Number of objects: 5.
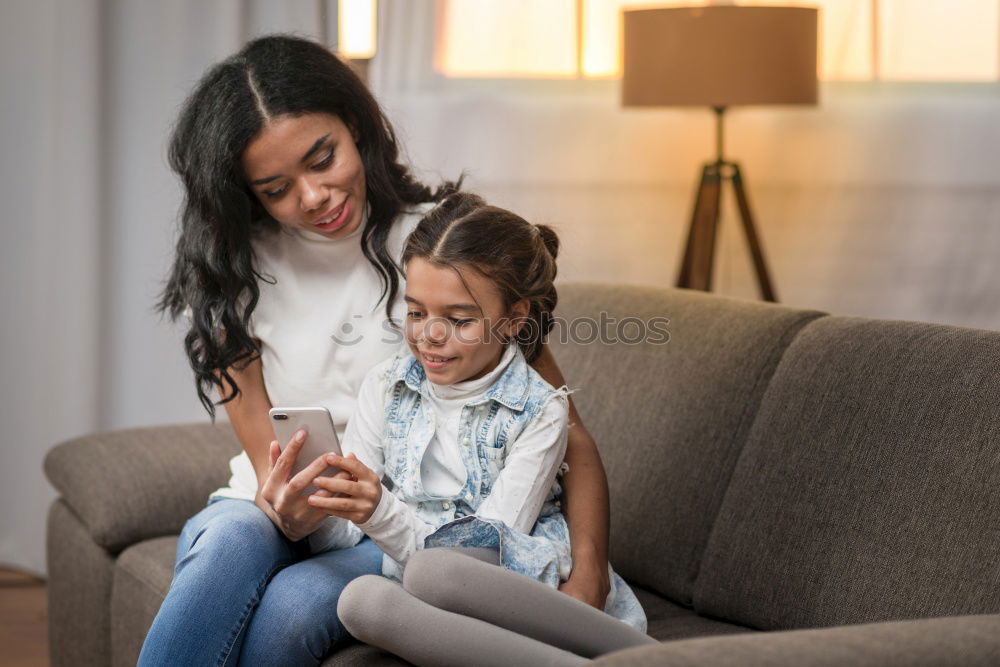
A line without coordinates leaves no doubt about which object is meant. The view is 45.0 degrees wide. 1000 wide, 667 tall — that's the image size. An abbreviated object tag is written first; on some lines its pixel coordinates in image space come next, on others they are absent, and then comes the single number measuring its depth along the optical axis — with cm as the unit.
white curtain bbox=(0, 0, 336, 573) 310
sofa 138
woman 148
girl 129
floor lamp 294
